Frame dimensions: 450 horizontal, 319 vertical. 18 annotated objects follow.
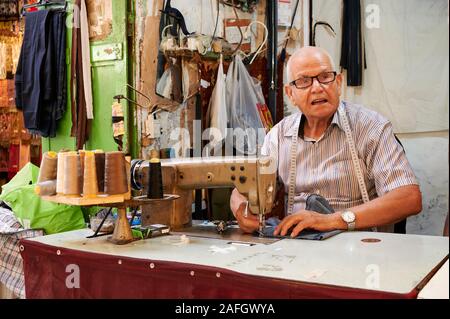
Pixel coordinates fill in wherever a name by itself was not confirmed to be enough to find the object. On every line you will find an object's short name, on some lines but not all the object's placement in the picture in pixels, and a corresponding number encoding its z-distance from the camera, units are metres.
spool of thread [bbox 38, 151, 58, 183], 1.67
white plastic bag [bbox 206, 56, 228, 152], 3.36
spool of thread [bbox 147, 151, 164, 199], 1.72
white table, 1.20
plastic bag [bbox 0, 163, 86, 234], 2.65
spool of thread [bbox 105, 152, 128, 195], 1.58
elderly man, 2.19
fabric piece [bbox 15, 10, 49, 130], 3.34
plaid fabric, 2.43
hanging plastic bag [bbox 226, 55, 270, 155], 3.35
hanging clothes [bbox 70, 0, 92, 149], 3.27
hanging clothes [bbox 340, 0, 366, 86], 3.40
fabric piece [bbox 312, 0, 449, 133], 3.15
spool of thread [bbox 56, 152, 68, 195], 1.60
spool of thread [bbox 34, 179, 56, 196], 1.63
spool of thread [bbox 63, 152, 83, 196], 1.59
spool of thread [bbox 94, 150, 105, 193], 1.61
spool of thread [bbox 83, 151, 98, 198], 1.58
